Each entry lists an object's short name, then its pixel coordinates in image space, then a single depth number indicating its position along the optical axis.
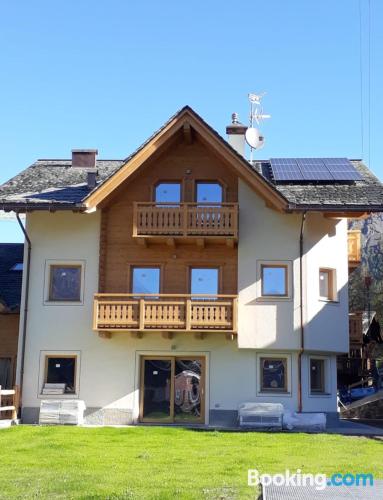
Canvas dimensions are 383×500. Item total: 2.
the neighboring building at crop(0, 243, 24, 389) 23.59
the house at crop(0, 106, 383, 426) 21.30
